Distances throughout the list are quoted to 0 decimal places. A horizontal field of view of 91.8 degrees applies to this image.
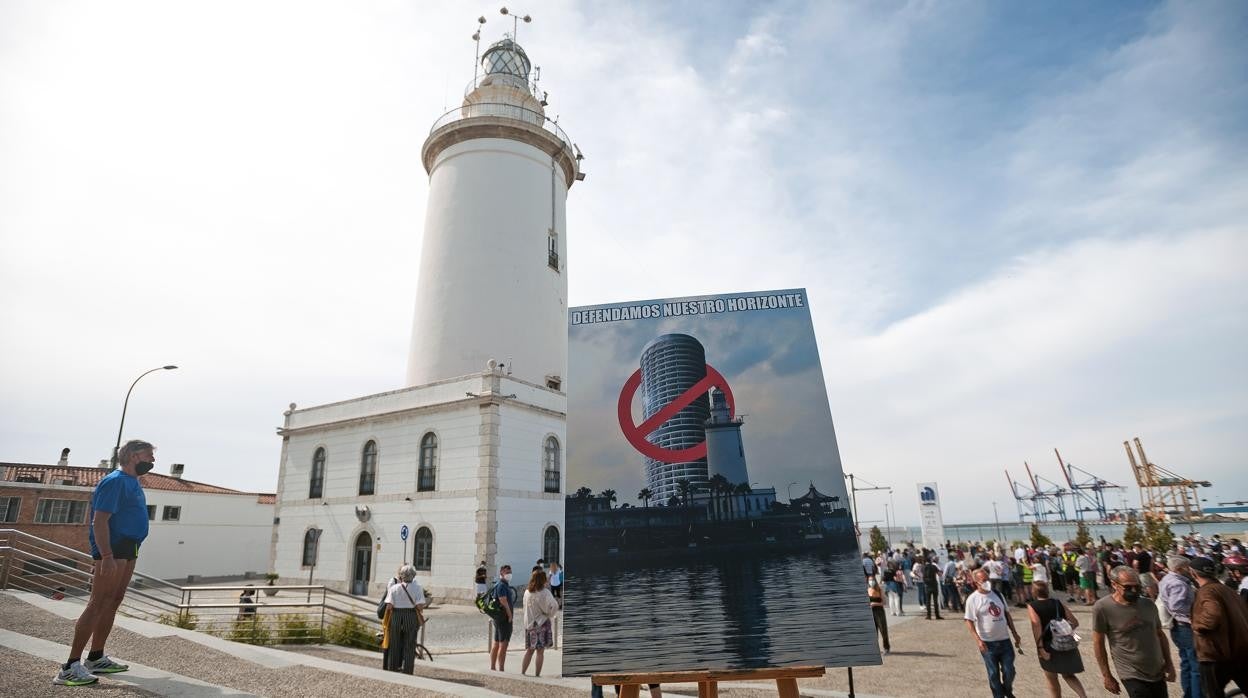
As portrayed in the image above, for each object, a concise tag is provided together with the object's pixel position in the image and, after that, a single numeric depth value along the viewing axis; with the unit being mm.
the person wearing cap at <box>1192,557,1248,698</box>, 5145
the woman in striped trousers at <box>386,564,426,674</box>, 7801
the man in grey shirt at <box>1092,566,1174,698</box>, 5137
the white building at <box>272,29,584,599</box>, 19406
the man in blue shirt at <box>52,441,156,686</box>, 4867
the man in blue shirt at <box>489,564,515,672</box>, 9102
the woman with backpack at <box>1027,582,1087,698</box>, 5984
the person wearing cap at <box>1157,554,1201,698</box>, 6102
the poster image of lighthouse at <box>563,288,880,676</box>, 4266
